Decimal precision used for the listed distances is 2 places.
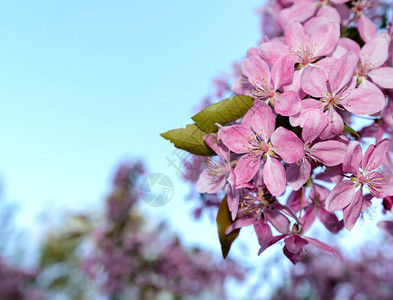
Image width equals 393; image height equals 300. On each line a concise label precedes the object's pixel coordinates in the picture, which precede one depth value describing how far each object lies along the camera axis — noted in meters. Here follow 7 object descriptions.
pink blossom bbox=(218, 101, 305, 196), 0.20
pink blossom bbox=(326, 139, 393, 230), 0.21
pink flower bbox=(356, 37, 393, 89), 0.23
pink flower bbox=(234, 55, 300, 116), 0.20
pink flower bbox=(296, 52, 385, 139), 0.20
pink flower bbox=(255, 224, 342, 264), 0.21
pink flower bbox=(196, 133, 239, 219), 0.21
